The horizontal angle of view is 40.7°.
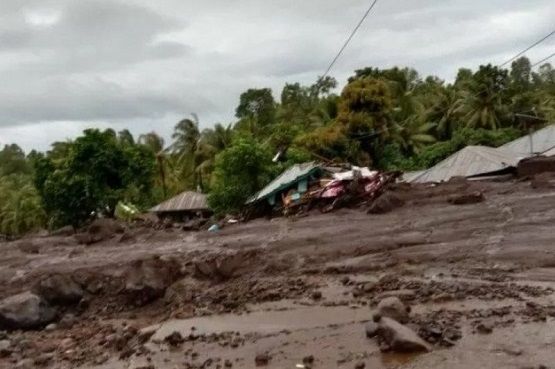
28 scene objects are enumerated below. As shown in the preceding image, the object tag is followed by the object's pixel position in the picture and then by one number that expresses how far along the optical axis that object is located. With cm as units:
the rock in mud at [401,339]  780
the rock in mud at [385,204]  2288
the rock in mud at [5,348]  1115
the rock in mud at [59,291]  1453
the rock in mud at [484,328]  843
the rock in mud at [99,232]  2855
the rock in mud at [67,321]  1331
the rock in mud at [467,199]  2111
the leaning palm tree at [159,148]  5069
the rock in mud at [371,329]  849
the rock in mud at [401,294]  1032
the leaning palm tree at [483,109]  4581
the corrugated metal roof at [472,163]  2954
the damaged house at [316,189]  2713
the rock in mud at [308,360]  812
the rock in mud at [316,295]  1151
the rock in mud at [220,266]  1531
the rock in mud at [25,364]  993
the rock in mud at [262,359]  845
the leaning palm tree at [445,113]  4800
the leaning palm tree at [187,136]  5041
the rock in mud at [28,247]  2762
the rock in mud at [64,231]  3572
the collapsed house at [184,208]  4309
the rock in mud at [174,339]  979
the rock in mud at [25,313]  1327
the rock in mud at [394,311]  882
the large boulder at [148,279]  1391
